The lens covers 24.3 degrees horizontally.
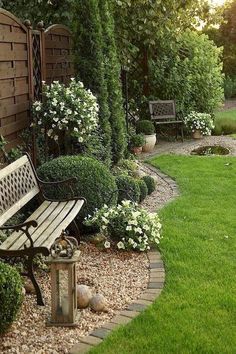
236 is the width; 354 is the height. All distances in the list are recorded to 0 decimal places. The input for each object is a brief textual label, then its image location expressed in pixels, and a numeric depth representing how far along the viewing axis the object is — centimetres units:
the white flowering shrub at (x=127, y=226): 526
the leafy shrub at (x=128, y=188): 656
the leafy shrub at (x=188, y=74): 1319
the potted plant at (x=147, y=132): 1144
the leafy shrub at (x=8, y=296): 336
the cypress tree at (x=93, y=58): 802
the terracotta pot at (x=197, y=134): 1297
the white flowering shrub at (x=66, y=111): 669
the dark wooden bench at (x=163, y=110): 1289
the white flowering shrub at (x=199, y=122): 1288
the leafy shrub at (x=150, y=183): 780
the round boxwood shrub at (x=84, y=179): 563
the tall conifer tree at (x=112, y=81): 847
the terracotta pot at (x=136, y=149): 1088
